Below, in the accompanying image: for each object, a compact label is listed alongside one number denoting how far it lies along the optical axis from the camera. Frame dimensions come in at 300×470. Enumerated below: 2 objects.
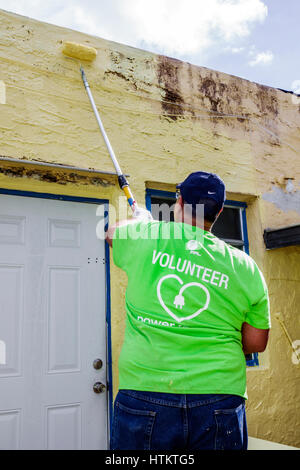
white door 3.04
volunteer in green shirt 1.61
